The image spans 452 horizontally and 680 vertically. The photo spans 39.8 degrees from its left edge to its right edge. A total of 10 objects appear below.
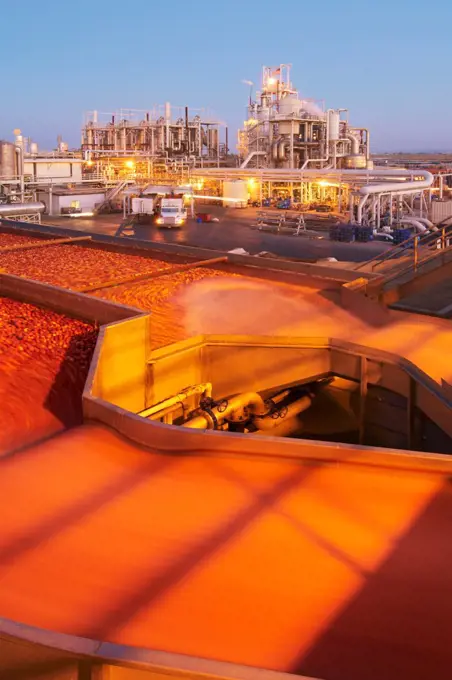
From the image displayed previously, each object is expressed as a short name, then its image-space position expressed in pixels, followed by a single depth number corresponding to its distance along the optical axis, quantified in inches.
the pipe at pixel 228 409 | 390.9
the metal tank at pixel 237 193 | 1796.0
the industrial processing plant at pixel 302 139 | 2073.1
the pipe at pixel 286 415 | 447.5
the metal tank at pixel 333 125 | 2064.8
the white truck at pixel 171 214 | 1449.3
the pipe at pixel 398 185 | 1277.1
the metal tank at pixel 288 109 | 2090.2
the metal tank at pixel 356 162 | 2063.2
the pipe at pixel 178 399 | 384.8
